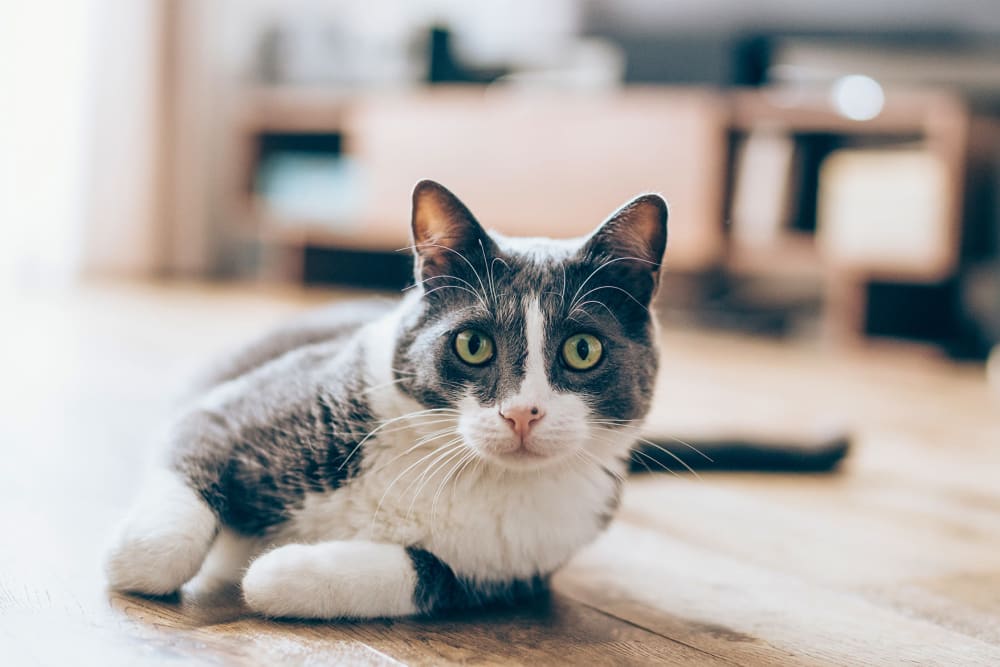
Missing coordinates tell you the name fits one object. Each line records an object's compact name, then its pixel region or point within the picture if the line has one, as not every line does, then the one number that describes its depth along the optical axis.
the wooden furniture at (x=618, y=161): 3.36
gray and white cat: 0.87
